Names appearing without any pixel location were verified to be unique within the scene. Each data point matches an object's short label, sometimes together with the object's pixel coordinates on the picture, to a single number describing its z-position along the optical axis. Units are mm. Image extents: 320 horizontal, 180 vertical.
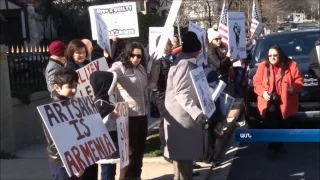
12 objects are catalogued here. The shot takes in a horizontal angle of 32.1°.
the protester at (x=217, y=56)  9531
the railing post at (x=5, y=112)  8609
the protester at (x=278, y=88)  7578
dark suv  8930
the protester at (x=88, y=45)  6098
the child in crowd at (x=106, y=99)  5152
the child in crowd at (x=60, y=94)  4352
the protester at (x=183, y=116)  5387
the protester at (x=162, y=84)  7298
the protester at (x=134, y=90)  5891
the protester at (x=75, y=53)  5652
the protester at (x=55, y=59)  5881
